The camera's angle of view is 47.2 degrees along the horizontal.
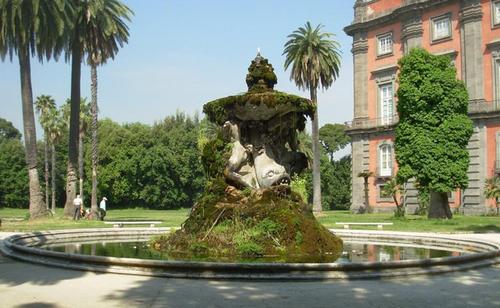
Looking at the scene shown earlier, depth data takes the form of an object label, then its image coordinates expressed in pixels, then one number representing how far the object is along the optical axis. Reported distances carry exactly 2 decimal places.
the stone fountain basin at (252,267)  8.55
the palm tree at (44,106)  57.12
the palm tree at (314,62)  43.31
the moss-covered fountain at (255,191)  11.01
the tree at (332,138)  78.56
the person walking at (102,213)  32.25
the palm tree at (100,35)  34.22
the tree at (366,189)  47.36
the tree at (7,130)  95.75
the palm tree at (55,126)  55.56
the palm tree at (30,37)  29.88
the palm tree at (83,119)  44.97
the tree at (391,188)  38.81
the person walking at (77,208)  30.41
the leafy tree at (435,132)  32.59
